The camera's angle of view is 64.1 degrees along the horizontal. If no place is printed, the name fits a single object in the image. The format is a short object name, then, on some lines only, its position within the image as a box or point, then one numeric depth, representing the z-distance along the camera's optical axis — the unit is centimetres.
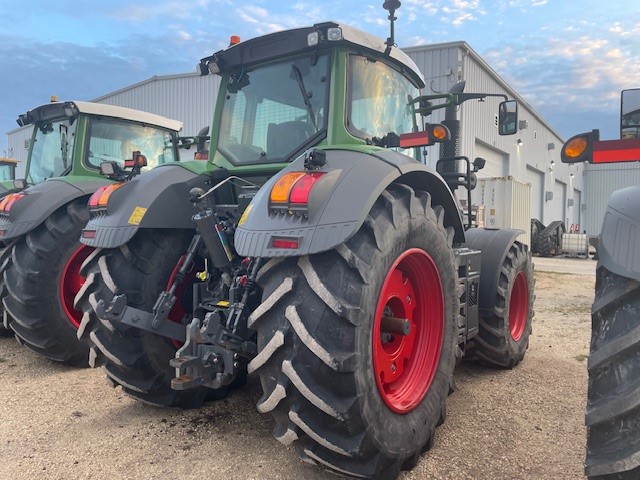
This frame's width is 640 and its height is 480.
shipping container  1458
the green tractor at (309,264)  223
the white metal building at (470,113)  1529
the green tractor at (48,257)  459
